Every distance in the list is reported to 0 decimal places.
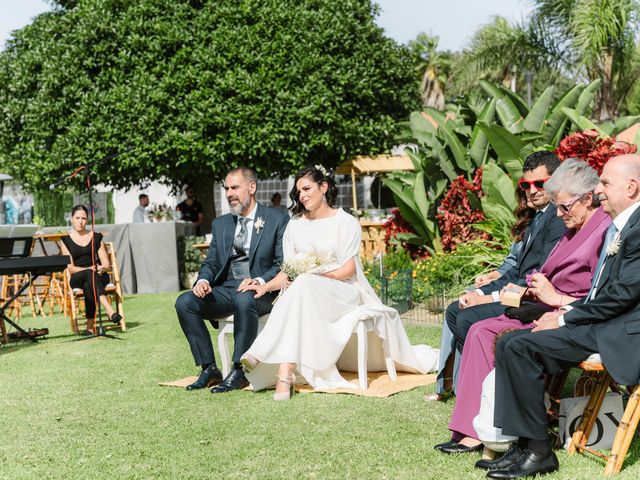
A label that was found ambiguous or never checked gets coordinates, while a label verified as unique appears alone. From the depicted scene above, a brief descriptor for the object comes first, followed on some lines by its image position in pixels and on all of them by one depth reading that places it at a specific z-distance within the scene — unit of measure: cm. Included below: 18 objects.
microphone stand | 1149
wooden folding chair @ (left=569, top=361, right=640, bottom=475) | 443
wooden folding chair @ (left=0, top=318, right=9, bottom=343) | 1151
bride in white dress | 706
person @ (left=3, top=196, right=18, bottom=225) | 3446
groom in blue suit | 762
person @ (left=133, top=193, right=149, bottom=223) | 2270
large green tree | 2008
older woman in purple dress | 500
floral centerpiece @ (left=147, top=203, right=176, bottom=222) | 2291
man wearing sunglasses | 585
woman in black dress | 1231
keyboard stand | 1081
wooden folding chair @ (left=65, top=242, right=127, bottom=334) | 1230
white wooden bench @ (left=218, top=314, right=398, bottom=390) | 723
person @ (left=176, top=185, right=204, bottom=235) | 2258
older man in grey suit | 439
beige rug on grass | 700
